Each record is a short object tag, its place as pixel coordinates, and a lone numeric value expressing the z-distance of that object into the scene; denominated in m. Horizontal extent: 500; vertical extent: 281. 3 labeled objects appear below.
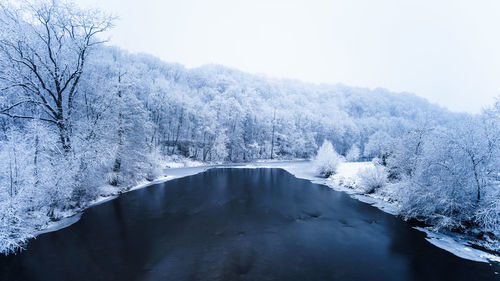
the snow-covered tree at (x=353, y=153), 48.78
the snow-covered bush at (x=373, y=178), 18.77
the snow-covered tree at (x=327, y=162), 28.16
